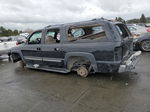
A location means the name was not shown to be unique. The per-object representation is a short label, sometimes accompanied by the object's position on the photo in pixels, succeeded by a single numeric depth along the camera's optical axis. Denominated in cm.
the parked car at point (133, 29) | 1345
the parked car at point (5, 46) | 780
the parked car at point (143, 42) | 828
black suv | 406
